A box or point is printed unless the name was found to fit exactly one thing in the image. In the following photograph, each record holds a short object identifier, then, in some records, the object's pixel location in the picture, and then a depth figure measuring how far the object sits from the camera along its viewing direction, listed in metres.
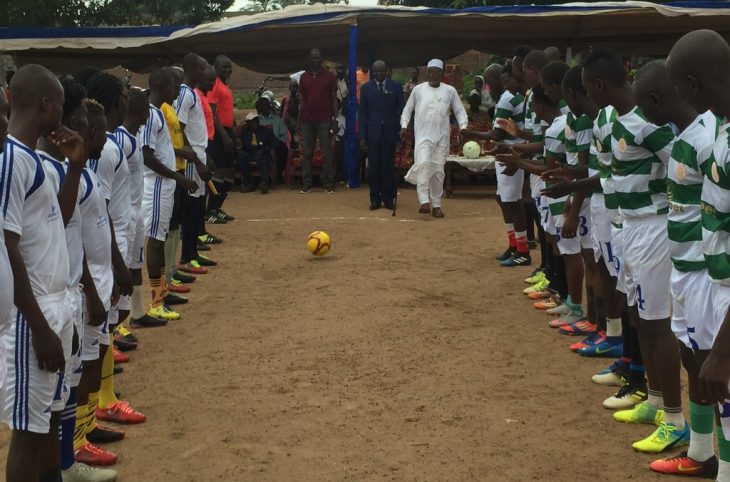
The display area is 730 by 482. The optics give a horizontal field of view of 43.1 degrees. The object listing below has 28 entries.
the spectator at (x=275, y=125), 17.56
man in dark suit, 15.25
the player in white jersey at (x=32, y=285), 3.68
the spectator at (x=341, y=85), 19.05
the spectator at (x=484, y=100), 20.05
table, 16.38
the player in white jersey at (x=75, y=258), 4.23
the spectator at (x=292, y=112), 18.67
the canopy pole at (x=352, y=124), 17.39
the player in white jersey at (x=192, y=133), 9.68
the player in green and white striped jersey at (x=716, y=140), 3.61
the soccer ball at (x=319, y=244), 11.16
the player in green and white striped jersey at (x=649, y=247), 5.17
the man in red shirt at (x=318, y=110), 16.94
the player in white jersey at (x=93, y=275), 4.91
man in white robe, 14.10
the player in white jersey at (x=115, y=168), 5.95
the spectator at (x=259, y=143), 17.47
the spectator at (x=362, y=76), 19.88
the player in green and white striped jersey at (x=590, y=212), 6.74
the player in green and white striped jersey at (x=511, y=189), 10.41
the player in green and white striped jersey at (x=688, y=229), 4.03
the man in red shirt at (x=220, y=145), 13.09
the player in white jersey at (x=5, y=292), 3.39
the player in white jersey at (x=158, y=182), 8.14
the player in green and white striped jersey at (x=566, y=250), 7.64
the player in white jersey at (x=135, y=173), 6.98
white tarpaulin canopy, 16.84
